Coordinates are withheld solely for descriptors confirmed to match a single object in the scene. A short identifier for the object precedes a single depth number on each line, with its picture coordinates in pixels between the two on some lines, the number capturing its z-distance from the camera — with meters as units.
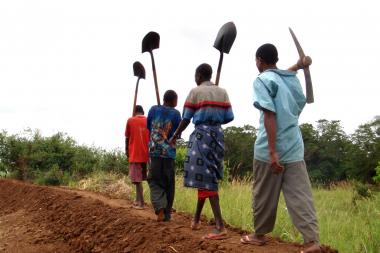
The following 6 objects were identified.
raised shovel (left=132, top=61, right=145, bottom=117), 7.55
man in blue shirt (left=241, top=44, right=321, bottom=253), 3.96
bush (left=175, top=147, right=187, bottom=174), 15.14
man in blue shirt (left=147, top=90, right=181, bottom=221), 5.82
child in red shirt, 7.36
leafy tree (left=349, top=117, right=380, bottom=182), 33.81
